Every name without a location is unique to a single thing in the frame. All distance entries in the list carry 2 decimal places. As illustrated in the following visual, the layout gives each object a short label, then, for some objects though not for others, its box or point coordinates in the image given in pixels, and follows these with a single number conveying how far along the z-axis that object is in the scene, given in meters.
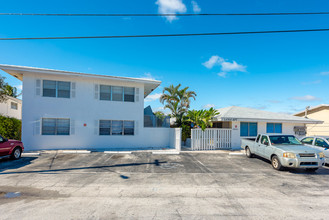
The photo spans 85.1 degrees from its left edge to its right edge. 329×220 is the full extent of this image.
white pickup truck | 7.89
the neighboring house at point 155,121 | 16.41
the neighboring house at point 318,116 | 21.00
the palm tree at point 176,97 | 19.97
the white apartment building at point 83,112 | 13.16
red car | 9.19
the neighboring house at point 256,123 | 15.00
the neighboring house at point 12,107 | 22.92
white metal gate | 14.38
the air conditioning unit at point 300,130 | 16.53
